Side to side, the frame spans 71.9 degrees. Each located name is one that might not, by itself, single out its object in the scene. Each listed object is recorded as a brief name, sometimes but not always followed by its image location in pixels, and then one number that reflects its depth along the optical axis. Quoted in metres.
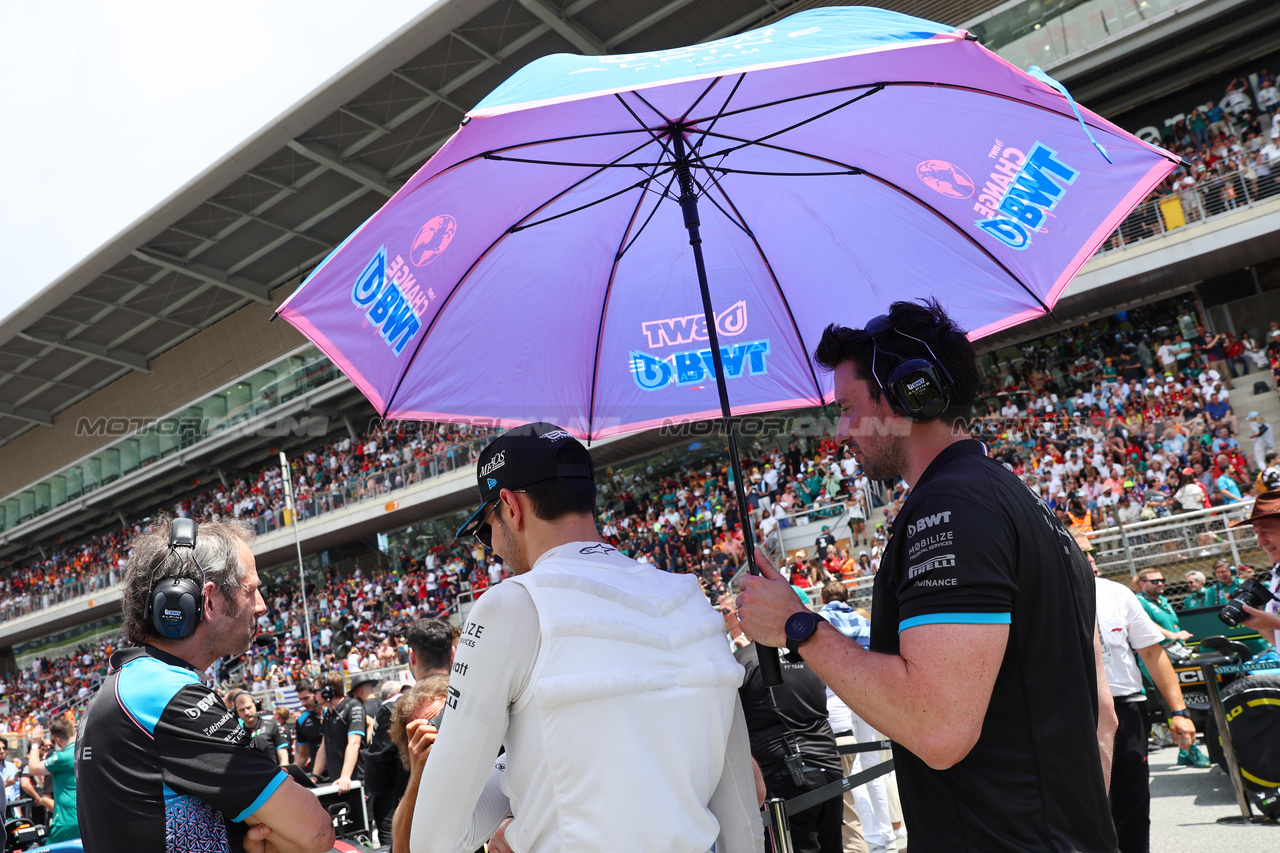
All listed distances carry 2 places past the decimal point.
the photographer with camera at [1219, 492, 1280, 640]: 4.04
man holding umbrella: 1.58
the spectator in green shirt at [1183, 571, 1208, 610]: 9.24
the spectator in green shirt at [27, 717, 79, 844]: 5.97
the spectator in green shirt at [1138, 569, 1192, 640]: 7.36
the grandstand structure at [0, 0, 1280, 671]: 18.00
